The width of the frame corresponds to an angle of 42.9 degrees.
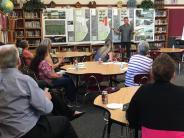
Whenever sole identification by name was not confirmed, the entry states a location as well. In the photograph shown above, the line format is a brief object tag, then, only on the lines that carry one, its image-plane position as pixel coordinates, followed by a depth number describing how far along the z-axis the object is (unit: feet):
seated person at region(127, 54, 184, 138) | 5.89
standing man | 28.62
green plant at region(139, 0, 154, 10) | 30.07
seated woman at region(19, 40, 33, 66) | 17.42
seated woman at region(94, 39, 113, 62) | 18.19
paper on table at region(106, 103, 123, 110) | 7.86
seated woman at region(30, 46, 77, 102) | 13.81
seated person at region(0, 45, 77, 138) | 6.81
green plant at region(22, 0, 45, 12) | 26.65
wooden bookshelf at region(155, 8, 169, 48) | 31.45
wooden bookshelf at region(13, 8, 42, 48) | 27.19
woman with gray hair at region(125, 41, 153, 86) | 12.83
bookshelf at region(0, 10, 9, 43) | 18.39
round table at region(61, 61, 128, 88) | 14.19
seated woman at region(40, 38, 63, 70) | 14.43
